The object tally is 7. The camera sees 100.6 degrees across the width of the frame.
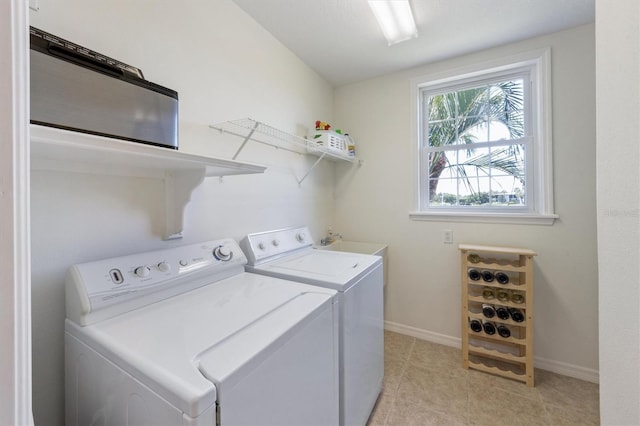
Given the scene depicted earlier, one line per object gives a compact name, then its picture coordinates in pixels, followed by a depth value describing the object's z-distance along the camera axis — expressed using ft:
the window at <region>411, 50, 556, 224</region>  6.78
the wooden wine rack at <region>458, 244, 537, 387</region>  6.19
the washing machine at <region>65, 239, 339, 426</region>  2.09
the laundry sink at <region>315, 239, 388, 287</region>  8.08
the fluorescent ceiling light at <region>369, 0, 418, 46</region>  5.32
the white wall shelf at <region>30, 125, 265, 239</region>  2.28
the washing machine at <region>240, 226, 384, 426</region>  4.10
